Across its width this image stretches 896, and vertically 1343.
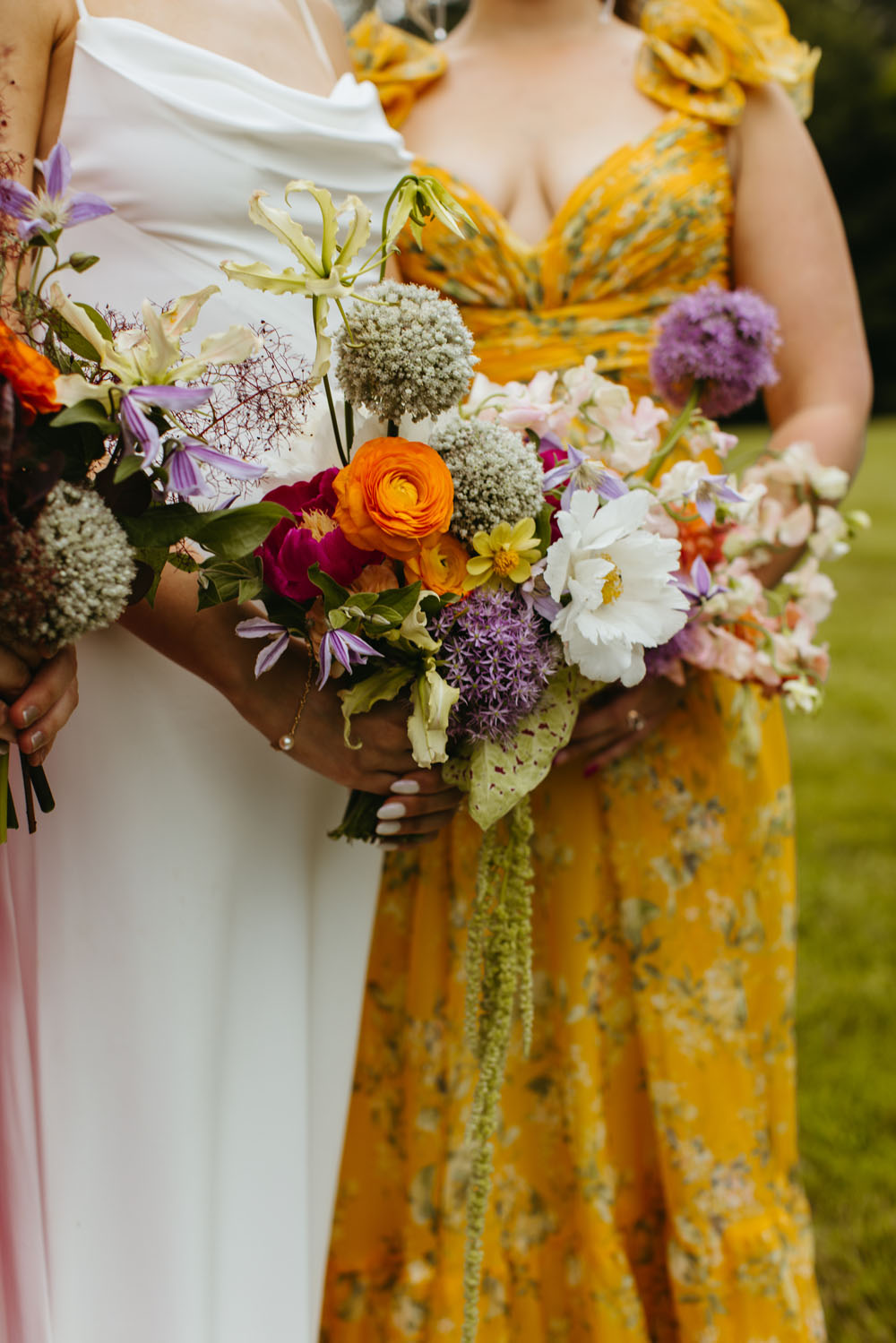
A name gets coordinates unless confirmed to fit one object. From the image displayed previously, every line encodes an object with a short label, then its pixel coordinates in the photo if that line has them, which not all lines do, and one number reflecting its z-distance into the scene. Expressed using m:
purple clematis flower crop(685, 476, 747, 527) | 1.43
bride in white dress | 1.35
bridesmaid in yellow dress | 1.94
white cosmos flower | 1.21
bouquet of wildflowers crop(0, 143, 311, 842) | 0.94
